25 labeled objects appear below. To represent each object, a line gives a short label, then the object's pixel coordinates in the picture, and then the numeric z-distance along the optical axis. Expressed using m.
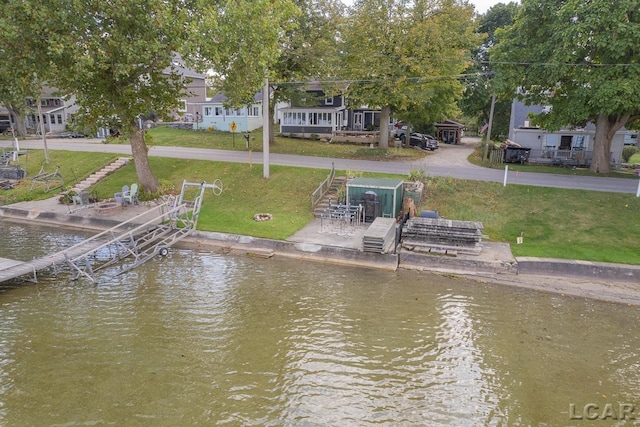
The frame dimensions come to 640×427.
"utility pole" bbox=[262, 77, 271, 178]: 20.98
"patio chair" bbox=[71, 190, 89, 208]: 19.96
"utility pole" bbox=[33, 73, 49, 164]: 25.81
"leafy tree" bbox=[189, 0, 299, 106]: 16.55
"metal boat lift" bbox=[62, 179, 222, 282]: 13.63
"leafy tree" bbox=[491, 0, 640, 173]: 19.53
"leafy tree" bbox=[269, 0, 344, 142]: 28.88
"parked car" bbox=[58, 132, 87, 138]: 43.34
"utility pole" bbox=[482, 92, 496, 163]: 25.48
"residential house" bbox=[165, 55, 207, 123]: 53.37
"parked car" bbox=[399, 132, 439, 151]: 38.44
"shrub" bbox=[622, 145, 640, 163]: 35.68
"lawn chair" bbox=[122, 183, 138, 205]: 20.20
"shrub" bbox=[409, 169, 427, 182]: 20.67
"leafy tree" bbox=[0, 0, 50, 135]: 15.56
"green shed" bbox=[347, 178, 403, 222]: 17.56
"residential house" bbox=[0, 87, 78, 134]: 48.03
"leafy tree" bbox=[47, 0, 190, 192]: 16.25
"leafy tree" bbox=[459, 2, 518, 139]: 45.06
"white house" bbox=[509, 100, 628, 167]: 29.44
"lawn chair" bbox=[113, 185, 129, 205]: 20.14
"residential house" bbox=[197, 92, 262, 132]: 43.88
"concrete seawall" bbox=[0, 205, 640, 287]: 13.38
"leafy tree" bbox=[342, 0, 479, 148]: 26.11
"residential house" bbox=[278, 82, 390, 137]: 41.47
